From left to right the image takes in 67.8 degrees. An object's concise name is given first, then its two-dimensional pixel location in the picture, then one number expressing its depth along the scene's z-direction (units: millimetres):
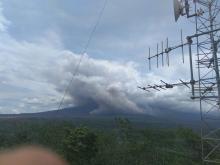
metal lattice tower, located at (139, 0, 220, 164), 8148
